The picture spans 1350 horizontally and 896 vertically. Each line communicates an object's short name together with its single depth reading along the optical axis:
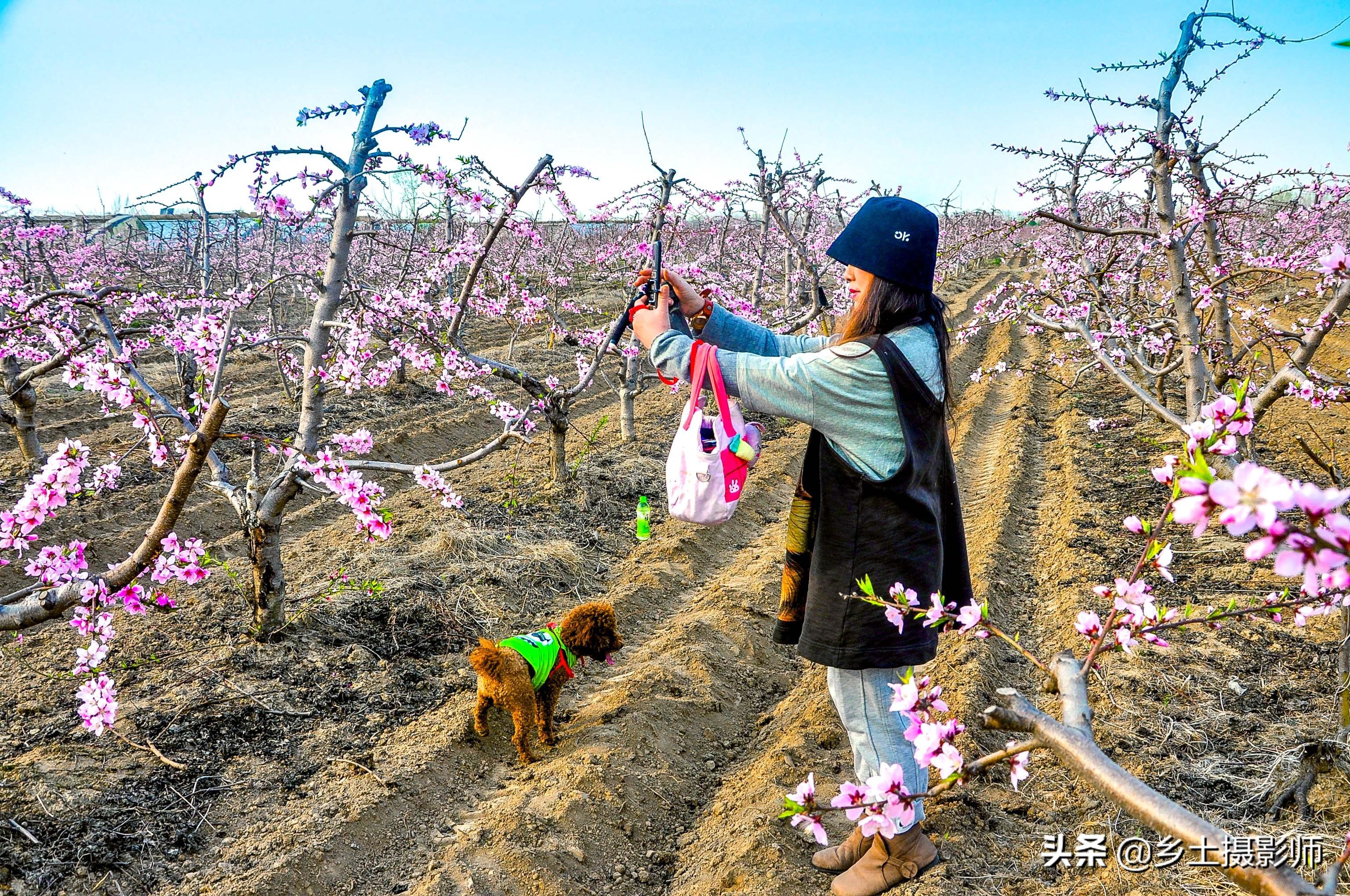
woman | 2.33
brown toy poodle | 3.38
